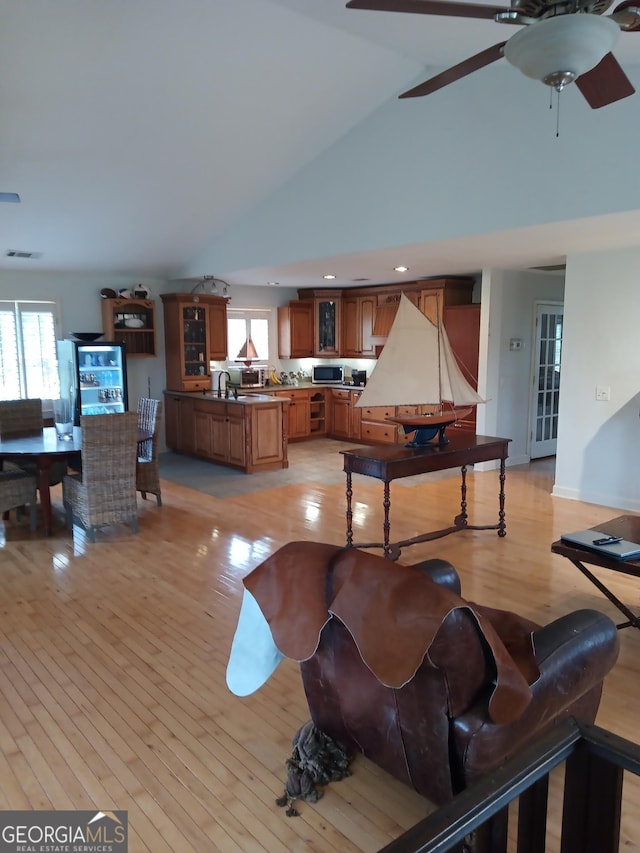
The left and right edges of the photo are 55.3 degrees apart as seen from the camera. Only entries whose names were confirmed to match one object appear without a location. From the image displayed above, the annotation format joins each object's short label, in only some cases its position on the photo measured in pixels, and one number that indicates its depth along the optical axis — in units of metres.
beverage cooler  7.23
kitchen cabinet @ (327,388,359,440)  9.30
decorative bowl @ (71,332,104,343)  7.29
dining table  4.80
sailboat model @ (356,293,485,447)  4.57
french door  7.72
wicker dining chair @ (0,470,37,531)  4.96
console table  4.28
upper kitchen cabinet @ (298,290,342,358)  9.34
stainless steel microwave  9.62
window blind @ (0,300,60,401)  7.20
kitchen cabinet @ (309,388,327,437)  9.52
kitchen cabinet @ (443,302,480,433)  7.41
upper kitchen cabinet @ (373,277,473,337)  7.71
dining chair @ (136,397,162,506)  5.61
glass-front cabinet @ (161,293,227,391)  8.16
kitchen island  7.24
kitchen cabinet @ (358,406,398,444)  8.60
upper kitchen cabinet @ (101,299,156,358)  7.87
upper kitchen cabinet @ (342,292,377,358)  8.93
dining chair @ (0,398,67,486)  5.78
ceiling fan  1.85
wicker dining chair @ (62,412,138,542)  4.68
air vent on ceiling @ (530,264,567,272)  6.98
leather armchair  1.66
